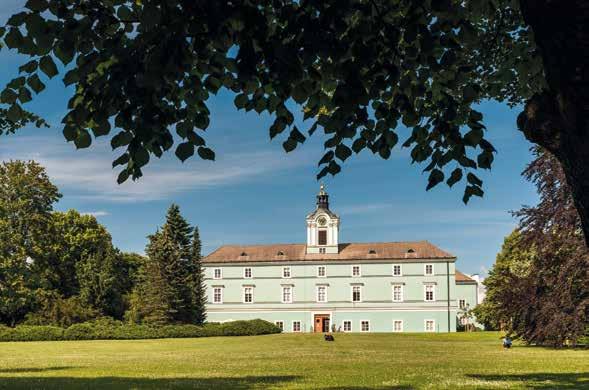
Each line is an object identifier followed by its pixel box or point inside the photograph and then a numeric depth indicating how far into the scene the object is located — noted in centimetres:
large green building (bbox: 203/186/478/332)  7950
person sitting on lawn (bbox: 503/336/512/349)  3400
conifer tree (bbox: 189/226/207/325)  6384
